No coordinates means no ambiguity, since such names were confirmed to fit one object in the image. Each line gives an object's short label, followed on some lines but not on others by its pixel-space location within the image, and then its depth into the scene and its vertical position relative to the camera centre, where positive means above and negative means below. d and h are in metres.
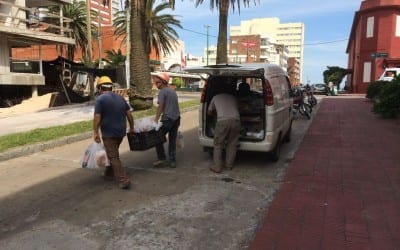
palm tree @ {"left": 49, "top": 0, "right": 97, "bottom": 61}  39.16 +4.70
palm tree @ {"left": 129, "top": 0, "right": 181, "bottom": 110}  16.16 +0.48
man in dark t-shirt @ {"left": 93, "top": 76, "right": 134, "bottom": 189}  5.93 -0.73
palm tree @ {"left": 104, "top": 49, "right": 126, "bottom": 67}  52.06 +1.75
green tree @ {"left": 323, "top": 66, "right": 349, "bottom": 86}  58.54 +0.07
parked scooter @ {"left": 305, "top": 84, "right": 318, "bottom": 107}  18.25 -1.00
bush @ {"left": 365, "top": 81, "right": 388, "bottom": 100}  20.64 -0.76
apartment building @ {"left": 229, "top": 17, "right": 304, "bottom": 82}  124.50 +11.12
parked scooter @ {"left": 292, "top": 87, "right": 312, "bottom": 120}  15.16 -1.16
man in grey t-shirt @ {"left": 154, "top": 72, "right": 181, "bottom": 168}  7.16 -0.59
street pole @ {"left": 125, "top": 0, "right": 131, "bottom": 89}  17.08 +2.77
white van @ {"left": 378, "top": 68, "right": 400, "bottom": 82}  28.08 +0.22
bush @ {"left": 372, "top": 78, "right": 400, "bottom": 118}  14.09 -0.89
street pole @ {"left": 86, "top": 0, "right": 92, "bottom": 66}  29.14 +3.06
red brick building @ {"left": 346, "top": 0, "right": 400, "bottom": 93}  36.19 +3.18
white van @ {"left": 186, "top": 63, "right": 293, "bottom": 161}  7.16 -0.58
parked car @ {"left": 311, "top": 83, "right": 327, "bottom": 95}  37.15 -1.26
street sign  36.42 +1.86
